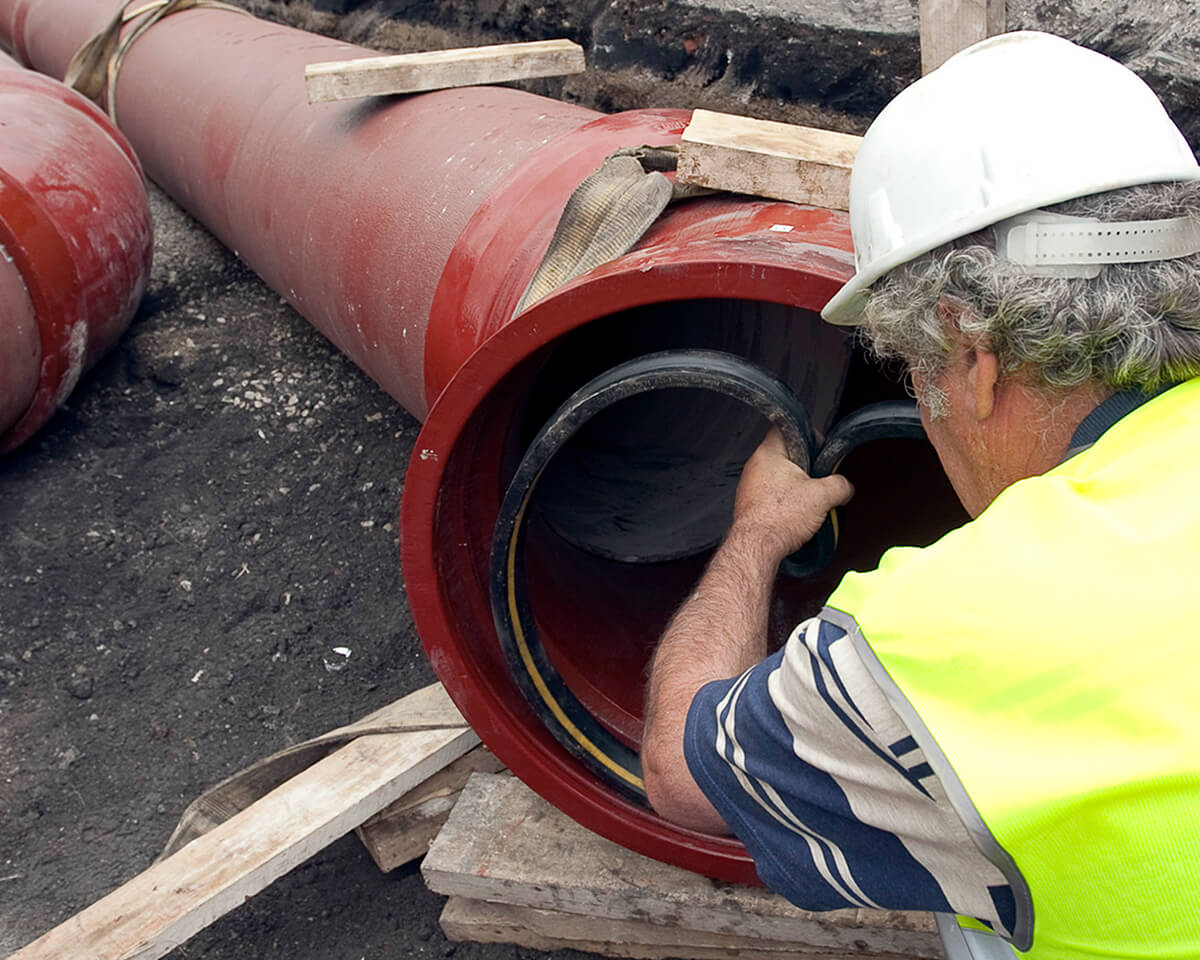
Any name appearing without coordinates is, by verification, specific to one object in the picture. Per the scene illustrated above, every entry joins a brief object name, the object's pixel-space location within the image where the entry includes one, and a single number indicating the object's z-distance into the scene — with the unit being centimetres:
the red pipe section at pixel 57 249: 299
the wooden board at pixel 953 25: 194
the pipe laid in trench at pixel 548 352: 161
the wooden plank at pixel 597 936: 187
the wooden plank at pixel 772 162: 170
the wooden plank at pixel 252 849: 170
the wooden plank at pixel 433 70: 260
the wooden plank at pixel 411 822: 206
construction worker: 83
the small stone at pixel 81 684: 249
